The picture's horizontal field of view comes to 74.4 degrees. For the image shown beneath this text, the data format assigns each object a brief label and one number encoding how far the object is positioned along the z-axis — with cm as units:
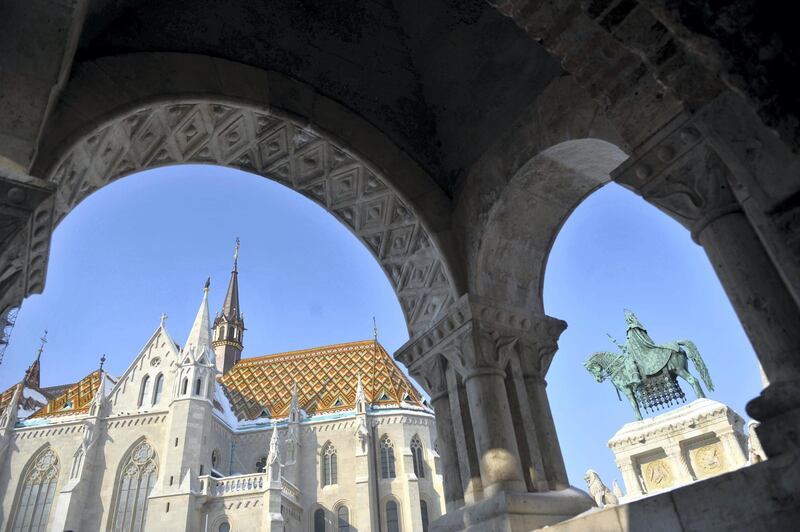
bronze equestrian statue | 1395
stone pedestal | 1088
